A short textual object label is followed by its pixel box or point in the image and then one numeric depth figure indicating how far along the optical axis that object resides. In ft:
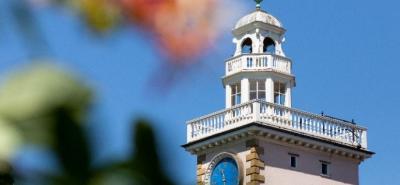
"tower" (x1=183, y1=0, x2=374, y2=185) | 201.92
